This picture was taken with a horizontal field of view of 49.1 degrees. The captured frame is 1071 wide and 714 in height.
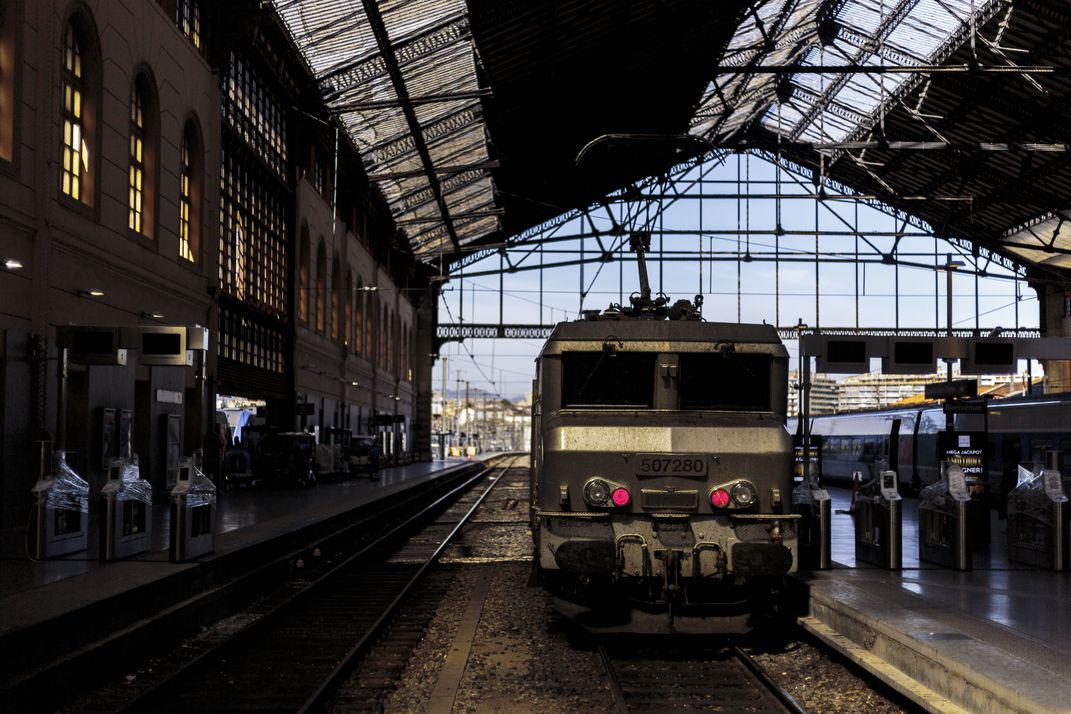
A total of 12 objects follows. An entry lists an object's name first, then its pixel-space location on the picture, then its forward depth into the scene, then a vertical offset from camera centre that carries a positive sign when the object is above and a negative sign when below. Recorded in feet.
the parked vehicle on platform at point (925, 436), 88.63 -1.10
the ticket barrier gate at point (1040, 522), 47.44 -4.03
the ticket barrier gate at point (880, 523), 46.29 -4.10
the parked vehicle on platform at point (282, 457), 109.91 -3.50
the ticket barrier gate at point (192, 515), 44.75 -3.75
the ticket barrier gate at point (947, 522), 46.57 -3.99
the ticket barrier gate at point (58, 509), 45.52 -3.60
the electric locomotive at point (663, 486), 34.01 -1.87
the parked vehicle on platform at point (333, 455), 127.03 -3.86
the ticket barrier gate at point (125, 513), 45.16 -3.75
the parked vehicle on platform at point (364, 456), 140.77 -4.24
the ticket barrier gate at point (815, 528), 46.09 -4.20
